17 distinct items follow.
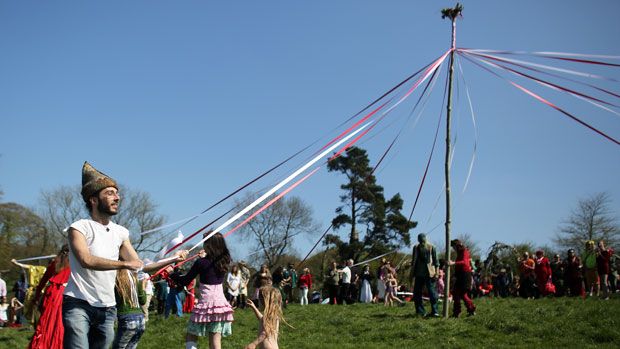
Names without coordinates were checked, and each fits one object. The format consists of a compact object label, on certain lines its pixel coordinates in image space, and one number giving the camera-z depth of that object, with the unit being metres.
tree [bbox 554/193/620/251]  36.97
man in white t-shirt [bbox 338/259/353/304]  20.89
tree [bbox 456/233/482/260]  44.32
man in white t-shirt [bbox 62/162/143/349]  4.33
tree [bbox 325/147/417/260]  37.72
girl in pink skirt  7.21
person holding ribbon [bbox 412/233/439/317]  12.20
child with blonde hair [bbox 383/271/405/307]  17.56
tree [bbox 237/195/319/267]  42.73
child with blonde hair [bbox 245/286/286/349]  6.89
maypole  11.63
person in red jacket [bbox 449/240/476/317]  11.74
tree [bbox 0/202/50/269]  39.31
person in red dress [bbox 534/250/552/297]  17.22
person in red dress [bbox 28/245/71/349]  4.48
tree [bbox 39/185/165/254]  44.44
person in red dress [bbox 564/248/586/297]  17.08
